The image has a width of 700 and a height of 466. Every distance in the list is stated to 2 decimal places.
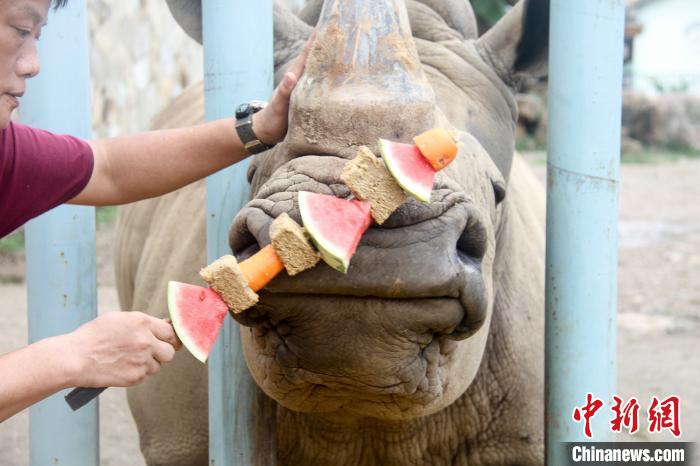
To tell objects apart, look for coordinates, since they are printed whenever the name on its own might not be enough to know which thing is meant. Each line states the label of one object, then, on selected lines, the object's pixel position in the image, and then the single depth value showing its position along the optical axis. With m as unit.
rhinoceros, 2.39
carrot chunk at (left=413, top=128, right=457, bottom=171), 2.41
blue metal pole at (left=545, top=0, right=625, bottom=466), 3.05
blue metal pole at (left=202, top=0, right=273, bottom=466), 3.12
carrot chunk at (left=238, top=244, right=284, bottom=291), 2.33
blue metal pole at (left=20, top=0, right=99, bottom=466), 3.55
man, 2.42
